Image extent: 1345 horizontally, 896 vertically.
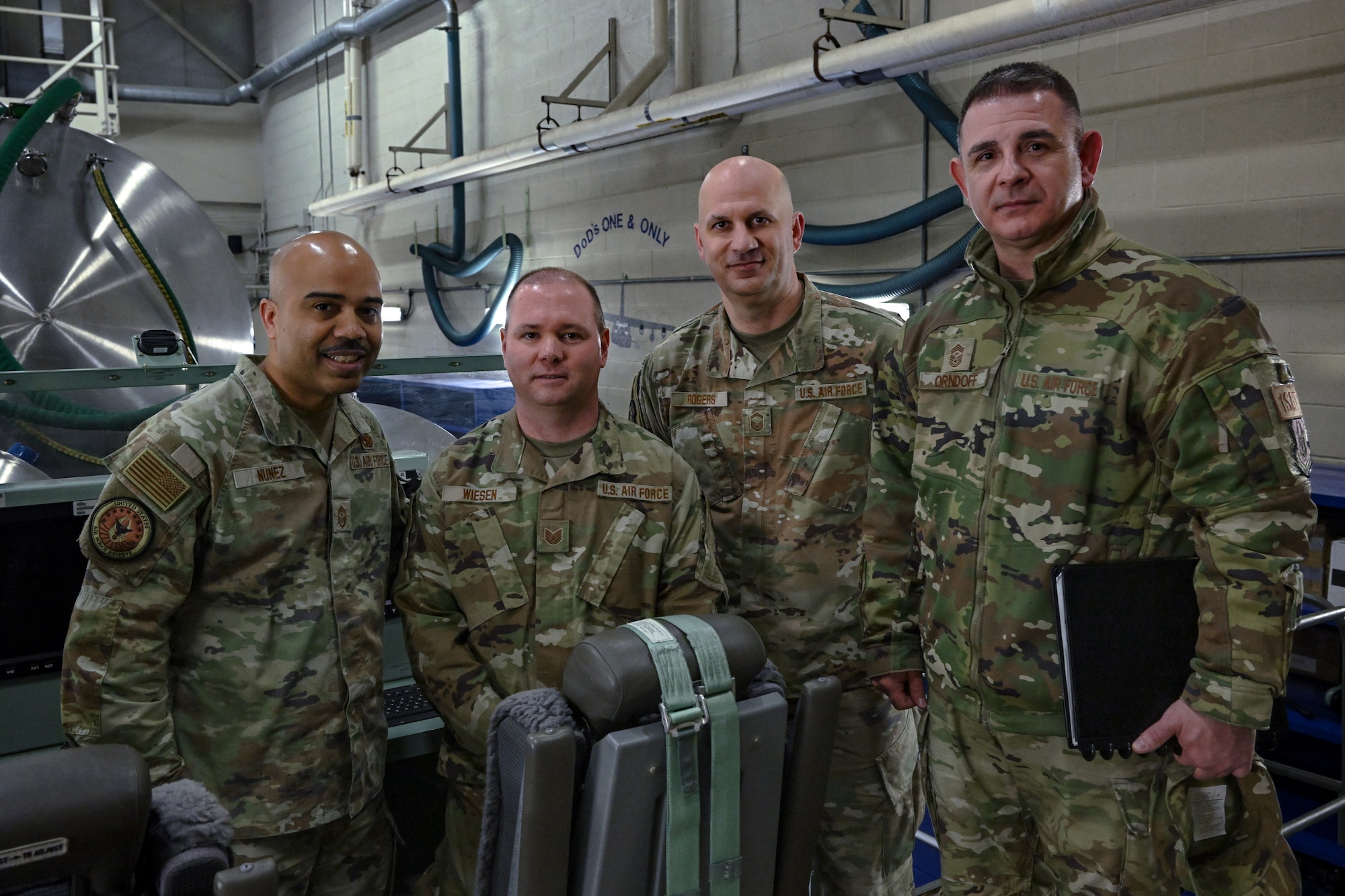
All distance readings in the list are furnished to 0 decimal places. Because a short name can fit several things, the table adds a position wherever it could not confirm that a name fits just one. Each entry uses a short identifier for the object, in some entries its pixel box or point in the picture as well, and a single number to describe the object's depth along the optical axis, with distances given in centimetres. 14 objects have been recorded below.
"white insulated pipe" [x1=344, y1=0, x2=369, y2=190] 849
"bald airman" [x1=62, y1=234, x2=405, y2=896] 148
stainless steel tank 337
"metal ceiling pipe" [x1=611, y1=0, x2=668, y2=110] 539
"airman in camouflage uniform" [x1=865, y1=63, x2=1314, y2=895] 139
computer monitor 174
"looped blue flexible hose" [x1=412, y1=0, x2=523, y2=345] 712
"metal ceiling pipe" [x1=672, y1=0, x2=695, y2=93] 536
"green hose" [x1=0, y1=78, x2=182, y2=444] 272
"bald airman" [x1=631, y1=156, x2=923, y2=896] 204
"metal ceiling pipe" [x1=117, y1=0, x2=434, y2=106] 790
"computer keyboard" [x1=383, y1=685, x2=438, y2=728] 203
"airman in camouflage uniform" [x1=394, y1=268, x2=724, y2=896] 175
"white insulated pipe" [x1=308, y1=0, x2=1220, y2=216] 316
